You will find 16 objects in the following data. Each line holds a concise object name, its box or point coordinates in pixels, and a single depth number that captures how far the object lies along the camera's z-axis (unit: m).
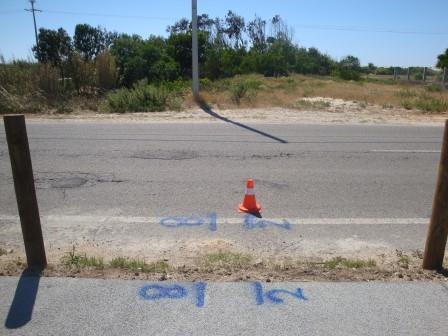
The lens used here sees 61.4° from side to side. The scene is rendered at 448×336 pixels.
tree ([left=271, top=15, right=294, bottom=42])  52.84
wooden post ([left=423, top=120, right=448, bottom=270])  3.23
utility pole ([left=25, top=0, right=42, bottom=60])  56.54
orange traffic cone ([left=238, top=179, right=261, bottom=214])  5.05
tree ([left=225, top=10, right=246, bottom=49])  60.97
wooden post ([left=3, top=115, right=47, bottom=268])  3.13
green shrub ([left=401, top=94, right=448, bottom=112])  16.11
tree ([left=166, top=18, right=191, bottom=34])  67.94
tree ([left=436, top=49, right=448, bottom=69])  39.12
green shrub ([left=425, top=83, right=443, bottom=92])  26.41
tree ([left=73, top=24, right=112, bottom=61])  67.12
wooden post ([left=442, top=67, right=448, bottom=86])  28.64
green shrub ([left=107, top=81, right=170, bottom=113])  15.17
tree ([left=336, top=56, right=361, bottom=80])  44.25
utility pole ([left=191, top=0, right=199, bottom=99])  15.85
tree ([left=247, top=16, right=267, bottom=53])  57.28
